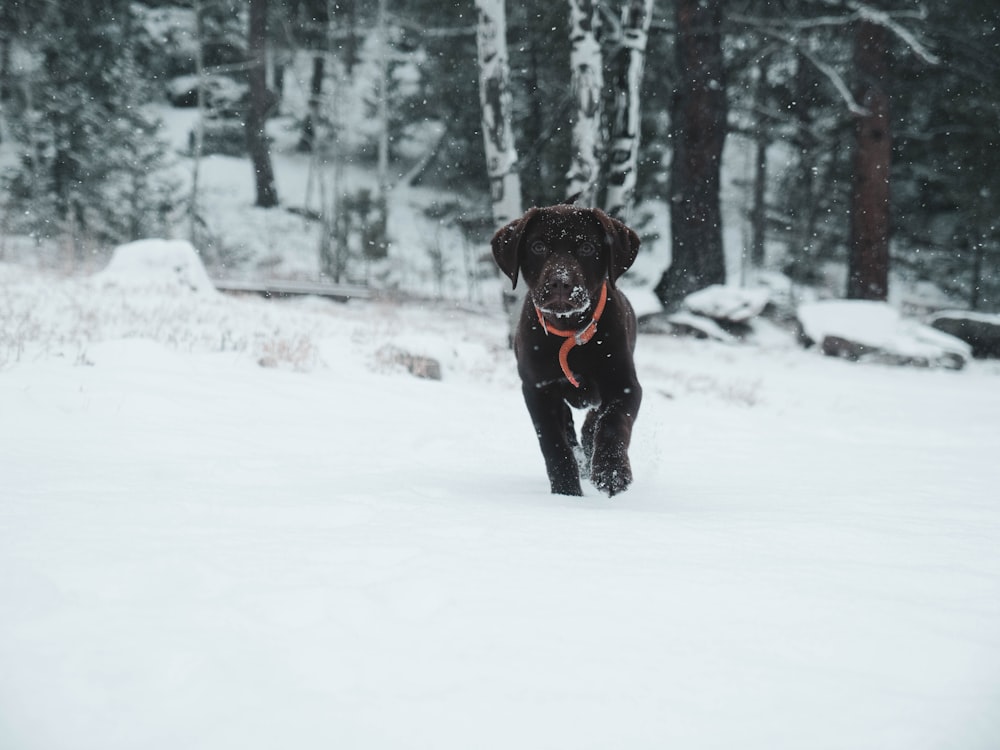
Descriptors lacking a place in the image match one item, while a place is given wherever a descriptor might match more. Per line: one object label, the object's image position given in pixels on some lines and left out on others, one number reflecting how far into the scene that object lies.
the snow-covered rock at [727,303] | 12.25
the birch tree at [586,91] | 8.71
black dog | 3.30
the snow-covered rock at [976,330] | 11.52
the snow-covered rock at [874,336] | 10.53
